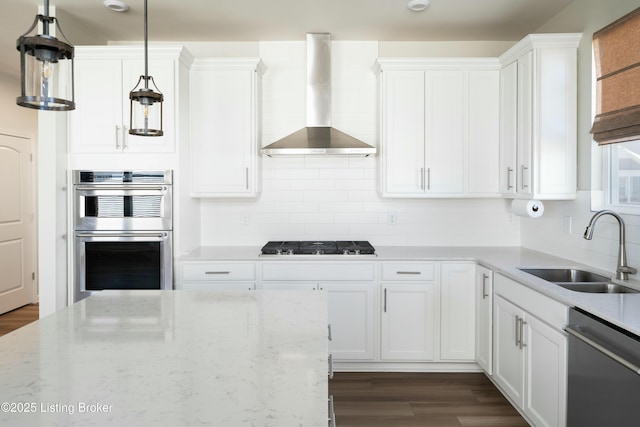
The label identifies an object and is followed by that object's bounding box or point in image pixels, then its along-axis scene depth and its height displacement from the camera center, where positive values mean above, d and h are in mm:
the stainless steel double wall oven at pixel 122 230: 3309 -152
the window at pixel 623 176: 2617 +209
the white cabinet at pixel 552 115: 3098 +657
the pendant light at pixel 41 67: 1171 +371
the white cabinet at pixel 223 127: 3611 +660
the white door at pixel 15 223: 5160 -169
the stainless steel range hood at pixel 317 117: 3555 +785
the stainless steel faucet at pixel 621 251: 2422 -217
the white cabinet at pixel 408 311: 3391 -757
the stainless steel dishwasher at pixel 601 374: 1656 -652
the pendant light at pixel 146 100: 1898 +464
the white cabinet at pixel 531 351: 2211 -781
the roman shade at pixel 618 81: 2475 +760
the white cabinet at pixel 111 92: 3307 +858
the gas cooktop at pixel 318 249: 3451 -299
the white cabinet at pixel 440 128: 3619 +658
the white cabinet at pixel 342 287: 3393 -576
